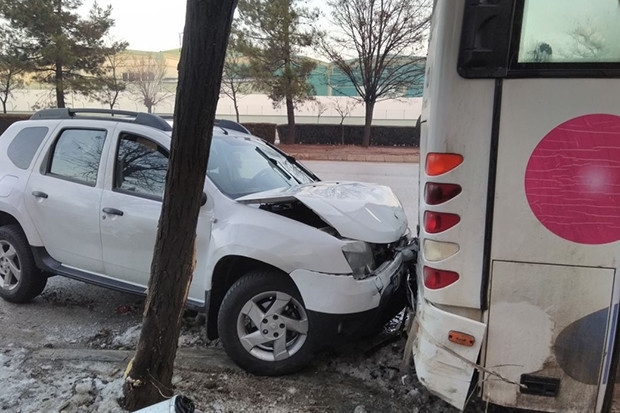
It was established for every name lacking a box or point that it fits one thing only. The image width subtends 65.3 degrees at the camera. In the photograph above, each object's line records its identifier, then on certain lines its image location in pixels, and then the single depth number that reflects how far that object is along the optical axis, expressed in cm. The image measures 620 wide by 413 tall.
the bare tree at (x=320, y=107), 2777
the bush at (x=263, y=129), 2454
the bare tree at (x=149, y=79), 3547
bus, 230
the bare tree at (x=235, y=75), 2508
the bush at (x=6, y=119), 2462
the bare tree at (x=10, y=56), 2392
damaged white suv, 338
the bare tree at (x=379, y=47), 2264
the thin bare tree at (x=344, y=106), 2855
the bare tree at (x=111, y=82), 2564
